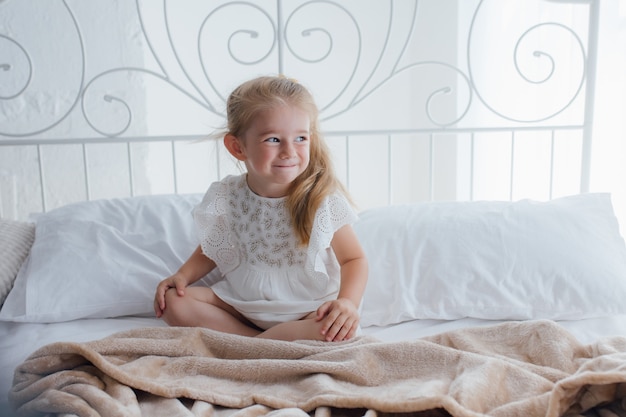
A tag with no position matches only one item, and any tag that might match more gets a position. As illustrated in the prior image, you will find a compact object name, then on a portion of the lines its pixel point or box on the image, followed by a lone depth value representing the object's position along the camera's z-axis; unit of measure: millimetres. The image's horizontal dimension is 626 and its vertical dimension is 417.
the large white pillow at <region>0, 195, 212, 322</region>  1234
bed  844
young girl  1116
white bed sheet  1129
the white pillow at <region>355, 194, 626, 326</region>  1239
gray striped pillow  1274
